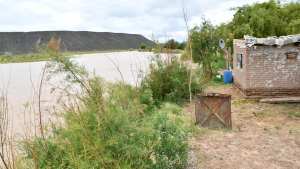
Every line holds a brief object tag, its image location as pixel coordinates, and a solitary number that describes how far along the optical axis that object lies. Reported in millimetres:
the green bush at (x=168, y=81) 6474
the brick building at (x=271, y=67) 6207
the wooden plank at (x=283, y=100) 5810
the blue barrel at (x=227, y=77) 8531
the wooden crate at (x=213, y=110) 4402
